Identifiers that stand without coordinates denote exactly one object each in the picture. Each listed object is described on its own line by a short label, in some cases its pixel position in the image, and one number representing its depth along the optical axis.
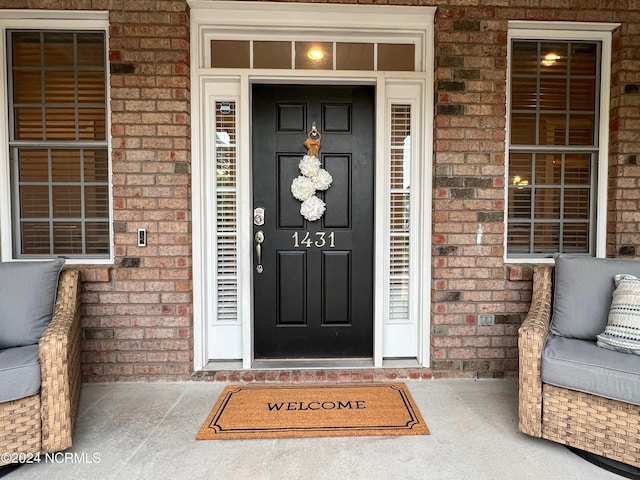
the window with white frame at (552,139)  2.87
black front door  2.90
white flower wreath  2.87
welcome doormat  2.14
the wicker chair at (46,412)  1.81
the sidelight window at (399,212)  2.90
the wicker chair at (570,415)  1.82
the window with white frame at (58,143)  2.75
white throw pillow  1.98
